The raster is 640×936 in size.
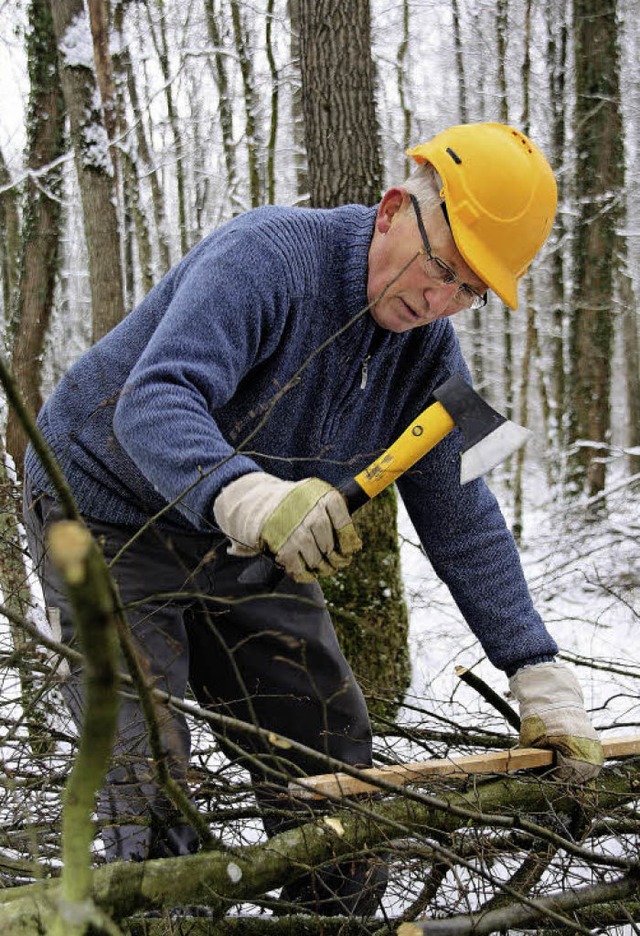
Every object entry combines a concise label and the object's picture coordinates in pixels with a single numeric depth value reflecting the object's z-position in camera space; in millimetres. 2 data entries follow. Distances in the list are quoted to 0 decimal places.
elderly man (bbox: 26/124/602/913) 1830
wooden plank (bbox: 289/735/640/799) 1913
